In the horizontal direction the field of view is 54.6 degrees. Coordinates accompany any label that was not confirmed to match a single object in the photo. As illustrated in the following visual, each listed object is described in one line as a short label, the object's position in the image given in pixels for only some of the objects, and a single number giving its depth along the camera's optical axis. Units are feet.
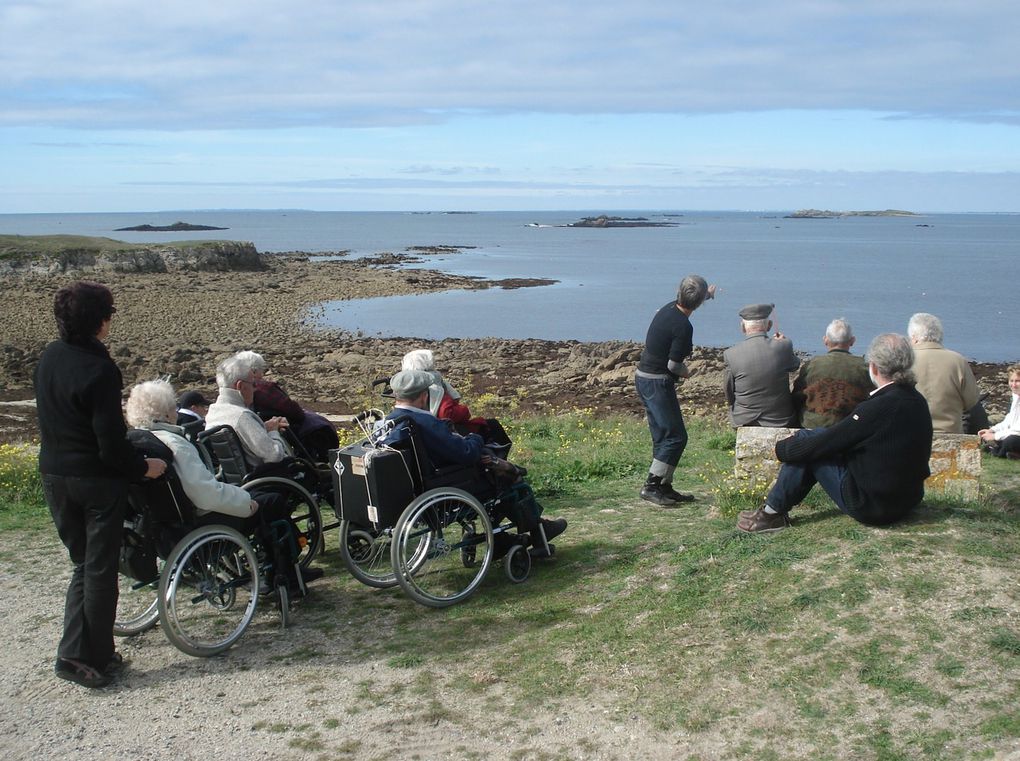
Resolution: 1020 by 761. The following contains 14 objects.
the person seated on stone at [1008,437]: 31.71
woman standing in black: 15.96
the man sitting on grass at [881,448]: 18.76
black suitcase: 19.31
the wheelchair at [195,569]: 17.44
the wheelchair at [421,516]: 19.34
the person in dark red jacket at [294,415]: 23.19
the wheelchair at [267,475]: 20.83
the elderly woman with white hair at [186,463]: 17.87
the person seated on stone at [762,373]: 25.09
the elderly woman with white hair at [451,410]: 22.74
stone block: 22.77
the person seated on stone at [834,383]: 24.08
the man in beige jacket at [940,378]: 27.12
